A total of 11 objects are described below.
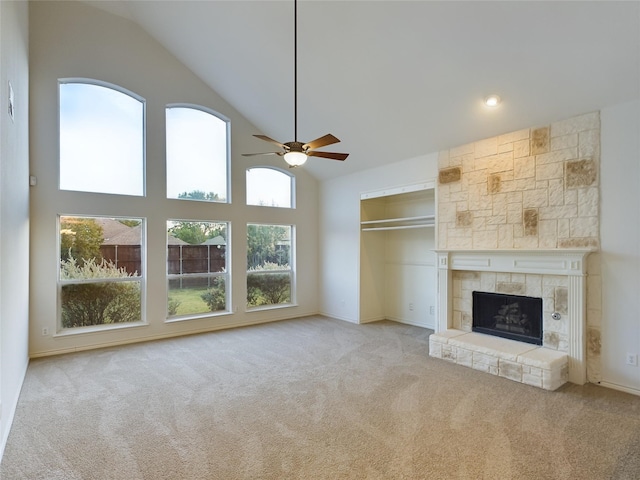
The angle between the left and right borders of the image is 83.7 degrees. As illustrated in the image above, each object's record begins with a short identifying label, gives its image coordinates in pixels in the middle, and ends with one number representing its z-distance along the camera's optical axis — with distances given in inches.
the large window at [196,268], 242.4
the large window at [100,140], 206.7
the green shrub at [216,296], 257.9
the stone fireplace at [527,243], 159.0
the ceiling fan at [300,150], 135.1
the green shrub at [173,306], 240.4
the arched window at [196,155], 242.8
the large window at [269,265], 278.2
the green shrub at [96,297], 207.8
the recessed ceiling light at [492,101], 168.9
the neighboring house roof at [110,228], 217.9
